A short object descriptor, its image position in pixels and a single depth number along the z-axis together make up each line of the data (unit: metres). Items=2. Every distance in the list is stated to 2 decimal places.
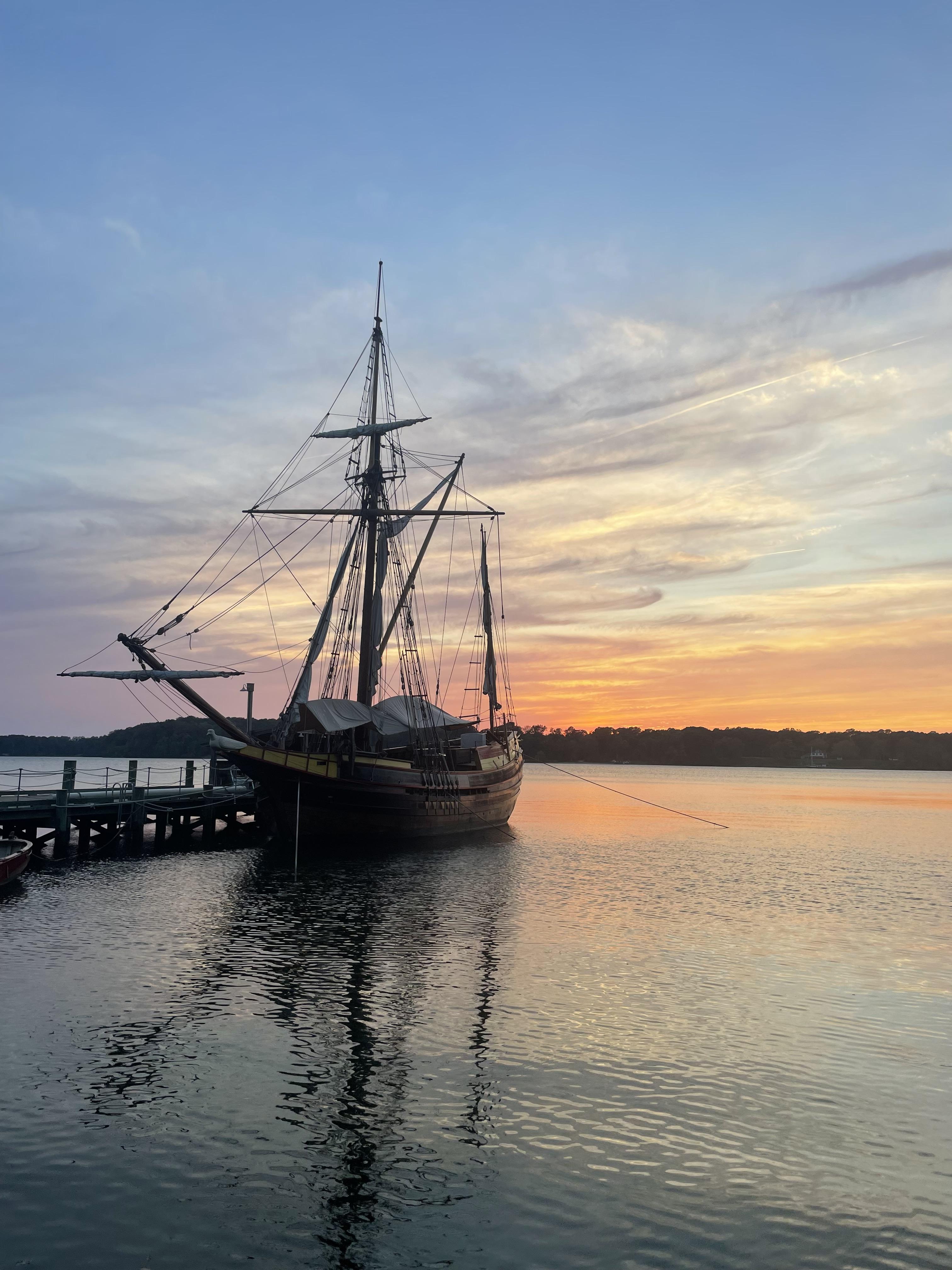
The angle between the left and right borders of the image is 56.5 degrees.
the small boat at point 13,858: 30.11
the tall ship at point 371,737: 42.91
